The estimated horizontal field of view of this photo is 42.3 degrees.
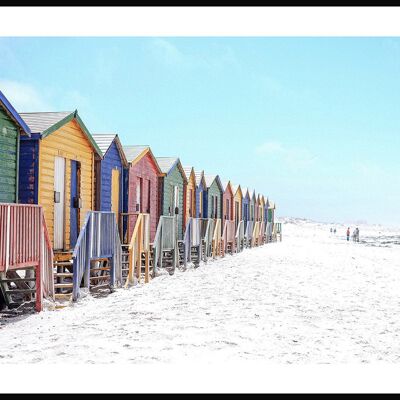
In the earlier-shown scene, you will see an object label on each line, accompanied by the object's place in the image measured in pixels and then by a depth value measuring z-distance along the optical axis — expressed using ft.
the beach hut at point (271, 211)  174.21
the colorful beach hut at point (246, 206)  128.88
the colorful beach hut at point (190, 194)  79.05
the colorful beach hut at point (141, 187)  56.34
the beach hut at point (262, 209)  154.30
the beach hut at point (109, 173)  48.37
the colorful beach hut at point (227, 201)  106.11
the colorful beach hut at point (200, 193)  87.20
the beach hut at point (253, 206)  138.94
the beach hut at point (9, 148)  33.76
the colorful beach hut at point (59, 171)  37.27
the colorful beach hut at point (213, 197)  93.04
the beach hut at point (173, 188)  68.44
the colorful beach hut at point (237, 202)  117.19
